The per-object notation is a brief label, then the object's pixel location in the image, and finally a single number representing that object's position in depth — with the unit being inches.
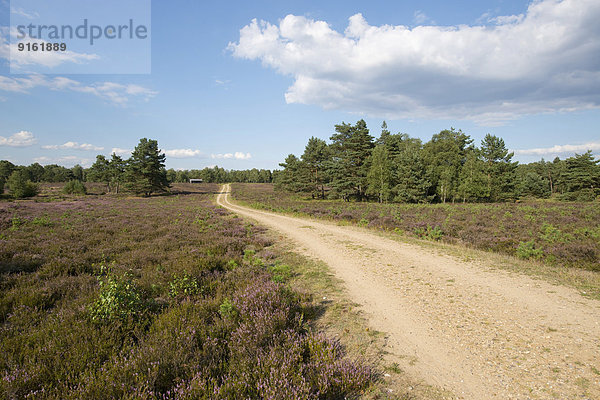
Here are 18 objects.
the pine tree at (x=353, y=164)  1657.2
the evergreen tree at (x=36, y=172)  4114.2
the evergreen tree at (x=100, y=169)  2460.8
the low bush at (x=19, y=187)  1684.3
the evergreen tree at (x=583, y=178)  1931.2
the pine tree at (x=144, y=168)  2174.0
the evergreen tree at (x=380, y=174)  1600.6
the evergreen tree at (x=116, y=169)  2384.4
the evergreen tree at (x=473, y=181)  1743.4
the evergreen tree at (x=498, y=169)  1806.1
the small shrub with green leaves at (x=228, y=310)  196.7
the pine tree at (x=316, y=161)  1867.6
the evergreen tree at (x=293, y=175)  1948.8
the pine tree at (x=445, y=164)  1825.8
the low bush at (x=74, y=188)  2109.7
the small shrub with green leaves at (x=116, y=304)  184.4
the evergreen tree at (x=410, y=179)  1637.6
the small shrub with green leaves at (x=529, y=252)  399.2
